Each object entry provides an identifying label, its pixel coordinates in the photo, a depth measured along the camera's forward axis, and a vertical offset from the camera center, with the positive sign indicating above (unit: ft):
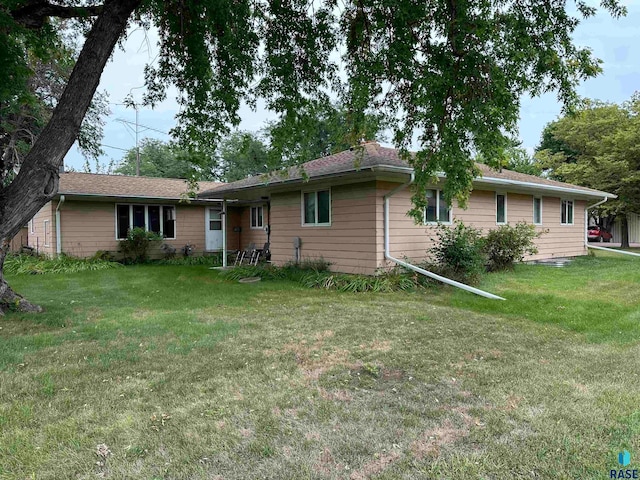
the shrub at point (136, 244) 47.60 -1.11
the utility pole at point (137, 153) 99.56 +19.60
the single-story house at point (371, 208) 30.55 +2.07
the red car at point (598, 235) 89.30 -1.41
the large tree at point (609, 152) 60.54 +11.93
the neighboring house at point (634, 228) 81.21 +0.02
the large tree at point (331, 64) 17.99 +8.54
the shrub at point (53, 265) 39.96 -3.03
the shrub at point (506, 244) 35.12 -1.25
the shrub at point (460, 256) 29.52 -1.86
